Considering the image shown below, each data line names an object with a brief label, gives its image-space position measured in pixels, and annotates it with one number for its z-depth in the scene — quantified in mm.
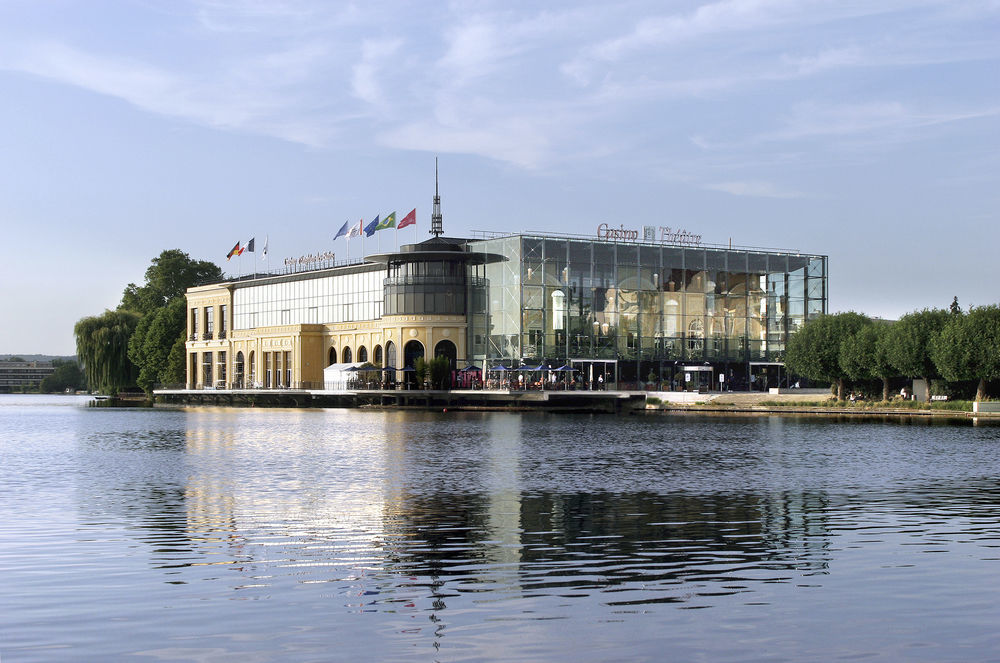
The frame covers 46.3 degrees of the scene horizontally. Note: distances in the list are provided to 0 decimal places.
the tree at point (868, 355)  103000
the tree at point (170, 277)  195500
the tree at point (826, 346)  112125
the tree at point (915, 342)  99625
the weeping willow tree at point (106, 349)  171125
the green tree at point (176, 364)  174875
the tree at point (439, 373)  123688
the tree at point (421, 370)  125062
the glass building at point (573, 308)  126562
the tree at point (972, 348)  93125
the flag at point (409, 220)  125438
